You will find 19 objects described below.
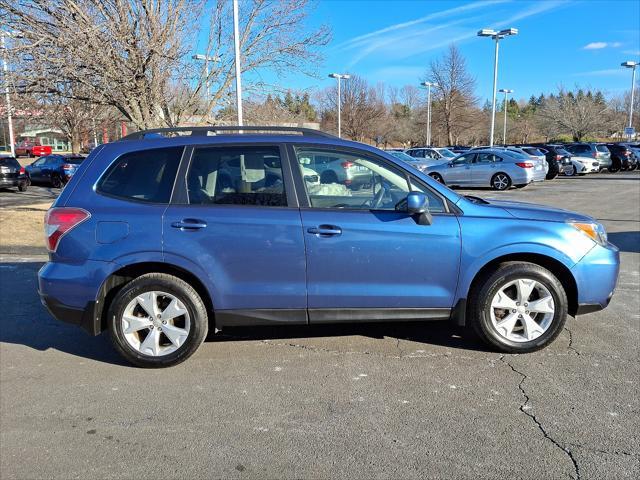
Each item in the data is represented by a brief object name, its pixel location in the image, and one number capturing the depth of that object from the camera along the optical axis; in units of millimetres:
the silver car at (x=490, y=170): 19453
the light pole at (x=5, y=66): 8125
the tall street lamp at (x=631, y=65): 47753
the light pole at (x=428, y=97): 49781
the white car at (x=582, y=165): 27875
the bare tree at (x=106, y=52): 8258
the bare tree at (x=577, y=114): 61906
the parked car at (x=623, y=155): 31031
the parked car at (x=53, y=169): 22438
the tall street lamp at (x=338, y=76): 41219
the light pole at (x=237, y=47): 10383
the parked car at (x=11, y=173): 19484
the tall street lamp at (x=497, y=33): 33344
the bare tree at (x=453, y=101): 51844
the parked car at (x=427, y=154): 24766
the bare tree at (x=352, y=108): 52062
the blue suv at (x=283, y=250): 3865
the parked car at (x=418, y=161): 23070
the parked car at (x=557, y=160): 26078
